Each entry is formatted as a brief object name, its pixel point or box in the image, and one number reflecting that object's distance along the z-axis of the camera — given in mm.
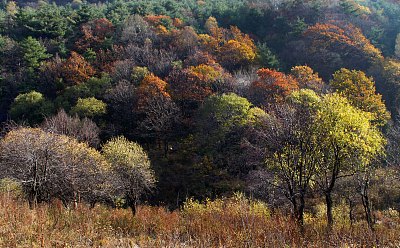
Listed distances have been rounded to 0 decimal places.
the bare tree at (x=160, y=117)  32969
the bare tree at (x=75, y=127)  29172
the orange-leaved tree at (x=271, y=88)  33438
